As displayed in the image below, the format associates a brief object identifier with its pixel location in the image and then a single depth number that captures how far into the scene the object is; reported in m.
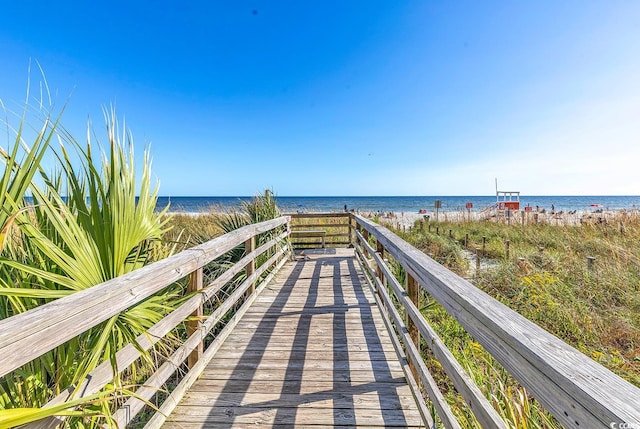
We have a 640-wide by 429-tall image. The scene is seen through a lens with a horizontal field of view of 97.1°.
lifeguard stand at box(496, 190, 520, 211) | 17.65
